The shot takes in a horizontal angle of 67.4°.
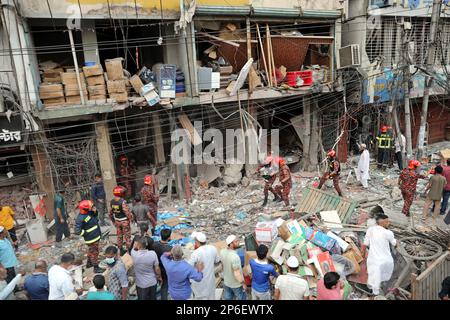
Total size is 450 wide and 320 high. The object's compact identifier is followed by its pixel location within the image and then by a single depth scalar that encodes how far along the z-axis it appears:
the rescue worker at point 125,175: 11.63
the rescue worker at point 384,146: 13.38
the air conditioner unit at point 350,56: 12.71
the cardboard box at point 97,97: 10.00
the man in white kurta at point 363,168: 11.37
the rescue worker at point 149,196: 8.76
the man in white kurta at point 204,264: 5.20
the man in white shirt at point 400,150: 13.33
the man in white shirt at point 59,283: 4.84
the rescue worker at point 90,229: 7.03
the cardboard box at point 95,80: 9.91
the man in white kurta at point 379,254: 5.81
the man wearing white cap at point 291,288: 4.55
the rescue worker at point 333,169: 10.37
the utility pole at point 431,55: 10.89
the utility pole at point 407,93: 11.59
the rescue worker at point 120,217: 7.61
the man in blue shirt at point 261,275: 4.91
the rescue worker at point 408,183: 8.96
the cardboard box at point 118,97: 10.16
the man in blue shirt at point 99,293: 4.42
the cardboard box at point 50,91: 9.38
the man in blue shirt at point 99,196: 9.55
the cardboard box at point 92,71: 9.77
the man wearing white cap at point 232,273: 5.29
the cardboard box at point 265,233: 7.23
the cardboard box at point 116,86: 10.04
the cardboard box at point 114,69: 9.98
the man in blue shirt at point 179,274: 4.86
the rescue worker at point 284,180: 9.96
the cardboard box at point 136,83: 10.48
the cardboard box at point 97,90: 9.95
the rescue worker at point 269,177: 10.49
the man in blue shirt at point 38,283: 5.02
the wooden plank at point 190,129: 11.35
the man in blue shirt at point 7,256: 6.38
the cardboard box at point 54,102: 9.52
